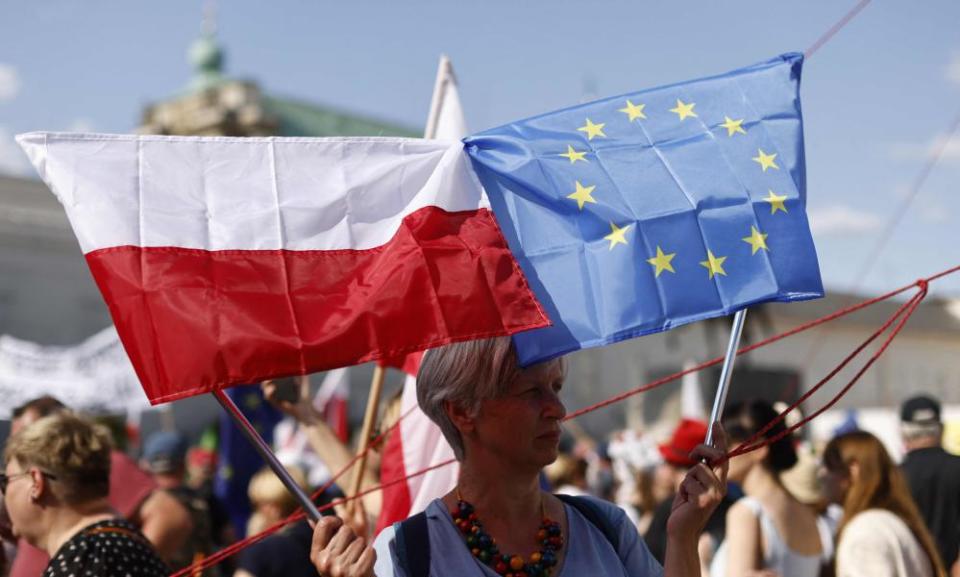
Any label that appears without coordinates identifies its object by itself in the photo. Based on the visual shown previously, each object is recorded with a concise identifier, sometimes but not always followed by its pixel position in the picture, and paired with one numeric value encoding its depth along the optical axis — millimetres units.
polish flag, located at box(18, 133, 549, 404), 2332
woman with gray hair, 2412
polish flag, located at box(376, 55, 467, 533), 3857
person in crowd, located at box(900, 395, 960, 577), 5352
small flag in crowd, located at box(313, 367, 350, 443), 10734
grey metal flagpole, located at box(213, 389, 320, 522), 2348
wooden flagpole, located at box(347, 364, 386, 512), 3621
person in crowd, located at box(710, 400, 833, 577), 4195
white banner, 12359
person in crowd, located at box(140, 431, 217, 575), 6245
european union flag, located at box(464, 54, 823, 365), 2686
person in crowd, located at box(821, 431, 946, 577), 4160
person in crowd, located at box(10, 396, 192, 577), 4938
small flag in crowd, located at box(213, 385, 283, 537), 8125
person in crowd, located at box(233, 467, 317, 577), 4496
